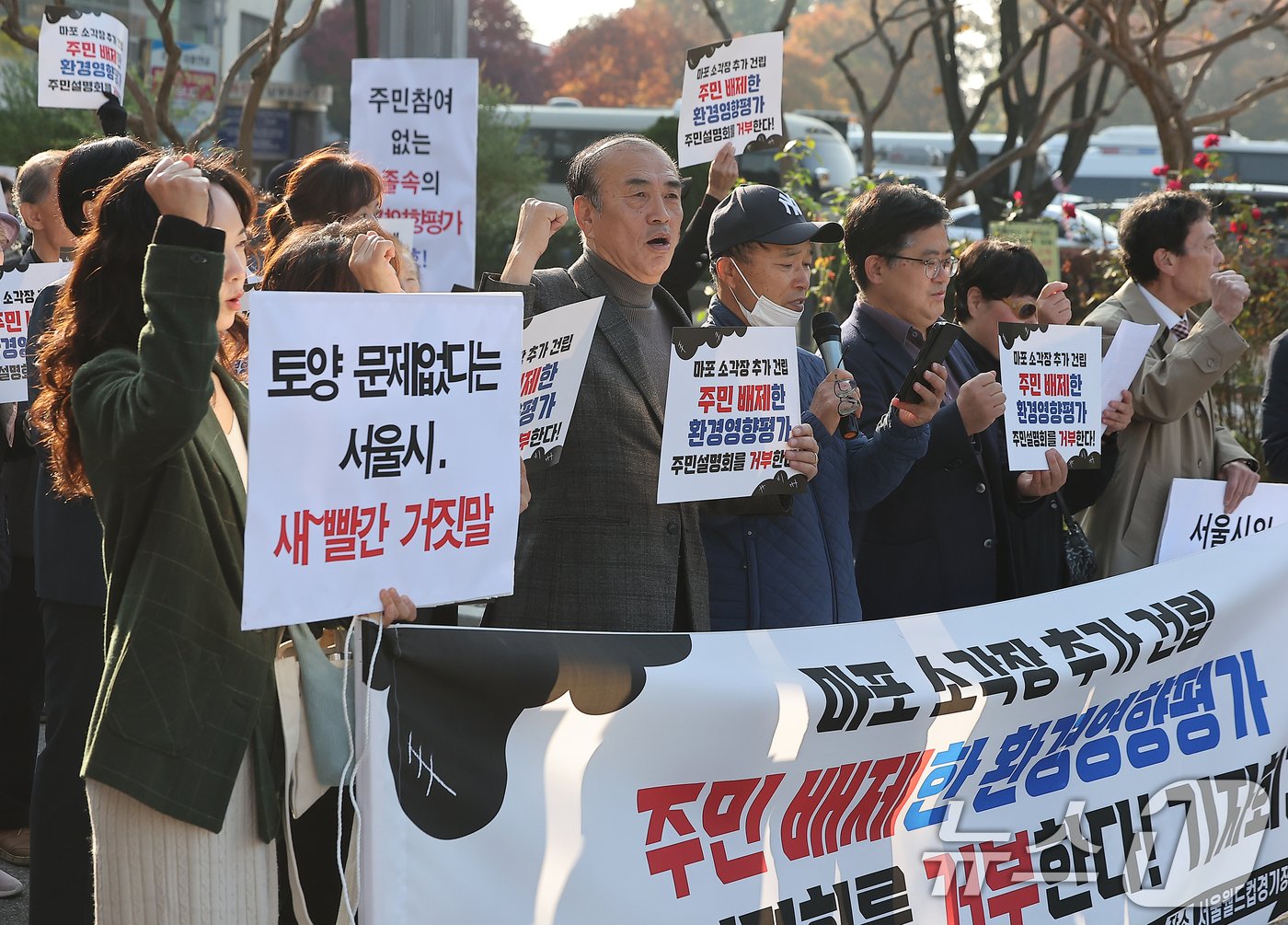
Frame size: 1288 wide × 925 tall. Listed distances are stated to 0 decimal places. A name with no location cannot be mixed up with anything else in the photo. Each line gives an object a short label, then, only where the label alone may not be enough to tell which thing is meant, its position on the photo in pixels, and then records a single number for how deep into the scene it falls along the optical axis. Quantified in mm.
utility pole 6121
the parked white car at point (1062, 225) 11367
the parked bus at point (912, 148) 29938
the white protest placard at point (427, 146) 6016
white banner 2738
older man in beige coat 4387
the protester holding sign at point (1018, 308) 4398
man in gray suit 3398
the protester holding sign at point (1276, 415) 4930
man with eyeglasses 4016
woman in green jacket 2365
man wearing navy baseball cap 3578
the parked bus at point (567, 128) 24734
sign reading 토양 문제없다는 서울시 2381
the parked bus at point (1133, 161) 27703
